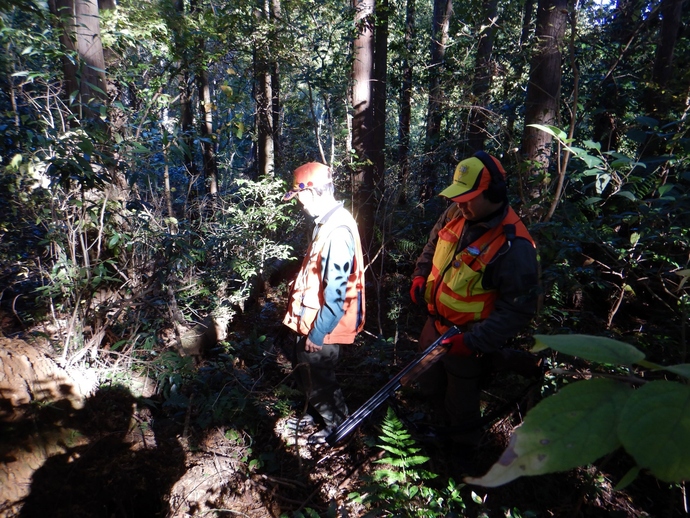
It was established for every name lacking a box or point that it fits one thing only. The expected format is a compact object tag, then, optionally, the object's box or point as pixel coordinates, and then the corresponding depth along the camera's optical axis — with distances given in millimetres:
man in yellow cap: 2564
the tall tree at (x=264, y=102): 7035
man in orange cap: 3166
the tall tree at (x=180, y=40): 5859
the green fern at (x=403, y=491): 2252
